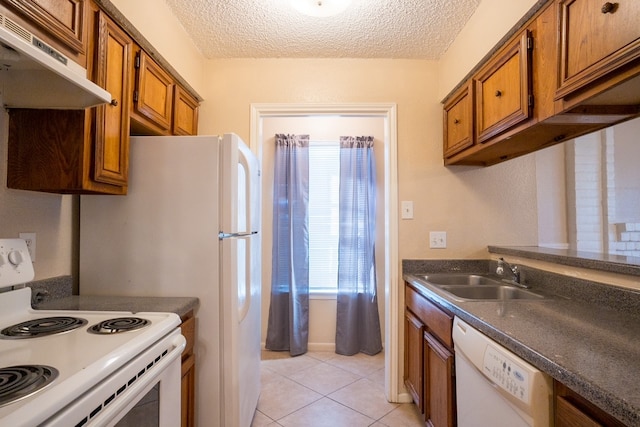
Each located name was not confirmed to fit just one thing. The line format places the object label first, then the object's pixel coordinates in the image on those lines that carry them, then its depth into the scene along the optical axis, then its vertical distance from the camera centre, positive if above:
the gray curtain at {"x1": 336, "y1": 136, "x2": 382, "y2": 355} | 2.89 -0.19
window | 3.04 +0.08
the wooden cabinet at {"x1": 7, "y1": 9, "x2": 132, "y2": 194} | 1.16 +0.31
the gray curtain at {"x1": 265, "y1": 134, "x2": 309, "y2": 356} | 2.88 -0.21
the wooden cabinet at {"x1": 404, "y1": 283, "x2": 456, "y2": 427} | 1.38 -0.75
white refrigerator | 1.42 -0.10
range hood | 0.76 +0.44
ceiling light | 1.52 +1.12
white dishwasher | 0.78 -0.50
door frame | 2.10 +0.26
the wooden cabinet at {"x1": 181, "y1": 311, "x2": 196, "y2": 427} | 1.27 -0.67
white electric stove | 0.59 -0.35
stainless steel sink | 1.62 -0.39
